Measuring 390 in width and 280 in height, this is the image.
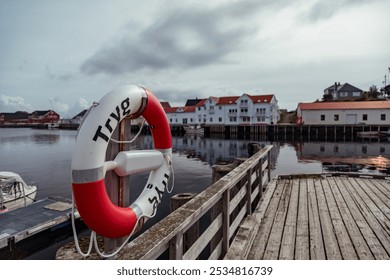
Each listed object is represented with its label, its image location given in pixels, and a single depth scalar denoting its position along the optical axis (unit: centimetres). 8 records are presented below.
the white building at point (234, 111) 5034
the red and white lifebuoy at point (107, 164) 168
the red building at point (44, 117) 9864
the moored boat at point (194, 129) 5200
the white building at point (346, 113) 4097
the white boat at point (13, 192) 945
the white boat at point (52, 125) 9781
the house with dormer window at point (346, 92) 5738
